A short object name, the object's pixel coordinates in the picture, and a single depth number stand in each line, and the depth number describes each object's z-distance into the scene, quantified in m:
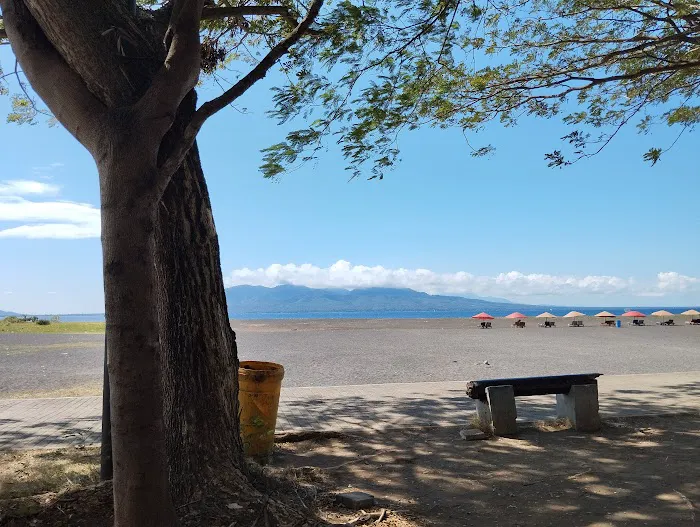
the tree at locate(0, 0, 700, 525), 2.93
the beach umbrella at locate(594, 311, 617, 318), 37.12
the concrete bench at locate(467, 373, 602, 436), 6.60
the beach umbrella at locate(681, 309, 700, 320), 39.72
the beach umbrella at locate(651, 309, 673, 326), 37.88
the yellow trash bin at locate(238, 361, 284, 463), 5.60
